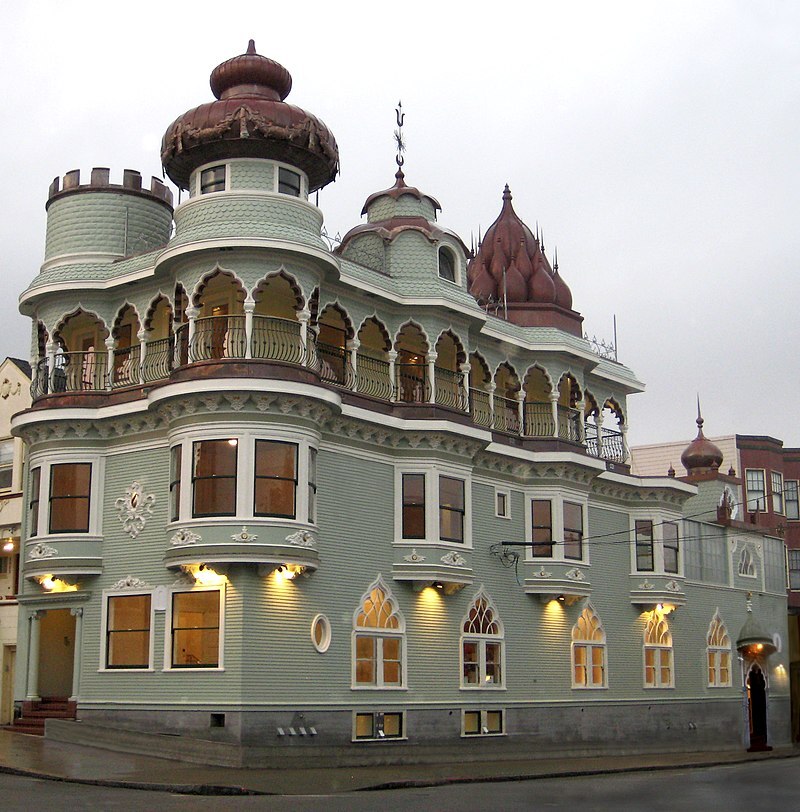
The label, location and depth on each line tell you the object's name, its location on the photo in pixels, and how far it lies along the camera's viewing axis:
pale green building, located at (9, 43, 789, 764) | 30.75
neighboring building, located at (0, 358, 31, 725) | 38.94
